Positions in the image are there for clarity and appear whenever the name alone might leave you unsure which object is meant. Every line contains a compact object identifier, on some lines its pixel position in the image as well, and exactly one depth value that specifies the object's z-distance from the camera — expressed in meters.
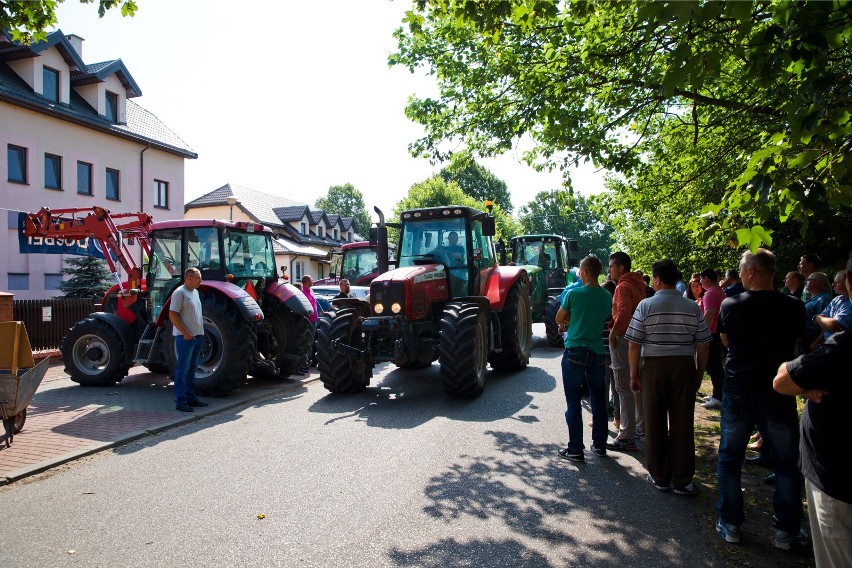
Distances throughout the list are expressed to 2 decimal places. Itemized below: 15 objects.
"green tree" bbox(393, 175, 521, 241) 50.91
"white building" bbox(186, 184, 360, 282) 39.00
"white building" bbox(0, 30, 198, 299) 19.28
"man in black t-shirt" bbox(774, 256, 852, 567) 2.56
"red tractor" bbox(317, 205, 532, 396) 8.62
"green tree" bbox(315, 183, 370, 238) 89.12
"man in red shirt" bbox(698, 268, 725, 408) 7.96
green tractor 16.38
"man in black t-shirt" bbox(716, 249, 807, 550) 4.10
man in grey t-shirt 8.14
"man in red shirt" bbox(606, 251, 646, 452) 6.07
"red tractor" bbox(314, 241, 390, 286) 17.45
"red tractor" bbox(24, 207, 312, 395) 9.18
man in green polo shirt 6.00
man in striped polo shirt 5.05
